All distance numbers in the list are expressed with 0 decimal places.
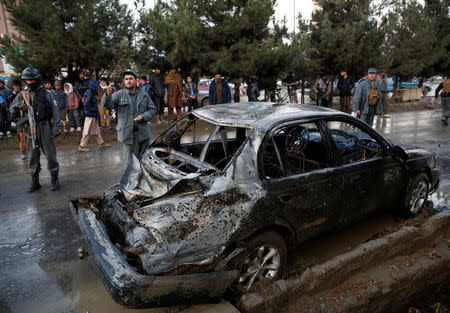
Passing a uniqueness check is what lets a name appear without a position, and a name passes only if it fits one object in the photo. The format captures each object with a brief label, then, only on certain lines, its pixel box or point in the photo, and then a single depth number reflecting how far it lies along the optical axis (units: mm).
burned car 2504
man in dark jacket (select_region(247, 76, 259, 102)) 11203
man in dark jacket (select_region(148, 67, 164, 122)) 10742
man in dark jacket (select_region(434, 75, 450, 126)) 11547
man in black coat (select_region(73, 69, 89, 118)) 9734
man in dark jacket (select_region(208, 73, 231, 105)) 10242
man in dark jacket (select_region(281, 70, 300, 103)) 15367
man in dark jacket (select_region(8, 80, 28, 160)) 5355
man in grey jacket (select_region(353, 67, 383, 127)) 7791
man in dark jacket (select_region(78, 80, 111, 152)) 8234
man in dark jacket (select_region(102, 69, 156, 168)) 5035
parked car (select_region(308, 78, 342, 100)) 15132
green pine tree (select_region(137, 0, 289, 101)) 9539
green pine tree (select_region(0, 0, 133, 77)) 8852
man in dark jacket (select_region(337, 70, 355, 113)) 12711
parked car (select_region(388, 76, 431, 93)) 25222
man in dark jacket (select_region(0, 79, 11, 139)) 9547
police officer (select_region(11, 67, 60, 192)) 5191
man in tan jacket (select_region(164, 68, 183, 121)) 11070
